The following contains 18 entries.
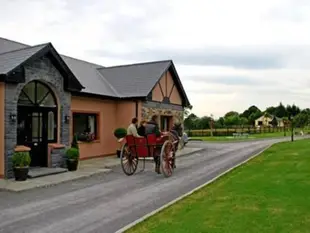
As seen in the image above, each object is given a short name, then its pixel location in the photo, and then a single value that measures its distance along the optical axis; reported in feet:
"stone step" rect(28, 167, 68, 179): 41.14
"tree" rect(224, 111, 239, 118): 305.92
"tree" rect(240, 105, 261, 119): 342.40
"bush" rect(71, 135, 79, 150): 49.39
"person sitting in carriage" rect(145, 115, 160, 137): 43.98
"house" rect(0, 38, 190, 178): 41.30
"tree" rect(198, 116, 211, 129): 185.69
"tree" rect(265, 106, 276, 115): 346.85
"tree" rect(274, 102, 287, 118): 322.73
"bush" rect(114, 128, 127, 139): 63.98
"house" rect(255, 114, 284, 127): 265.60
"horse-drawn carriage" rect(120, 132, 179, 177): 43.39
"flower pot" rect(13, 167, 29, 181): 38.91
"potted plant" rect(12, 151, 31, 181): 38.93
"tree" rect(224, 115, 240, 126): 214.07
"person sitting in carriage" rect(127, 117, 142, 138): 44.06
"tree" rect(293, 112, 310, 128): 214.69
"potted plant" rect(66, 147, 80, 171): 46.44
